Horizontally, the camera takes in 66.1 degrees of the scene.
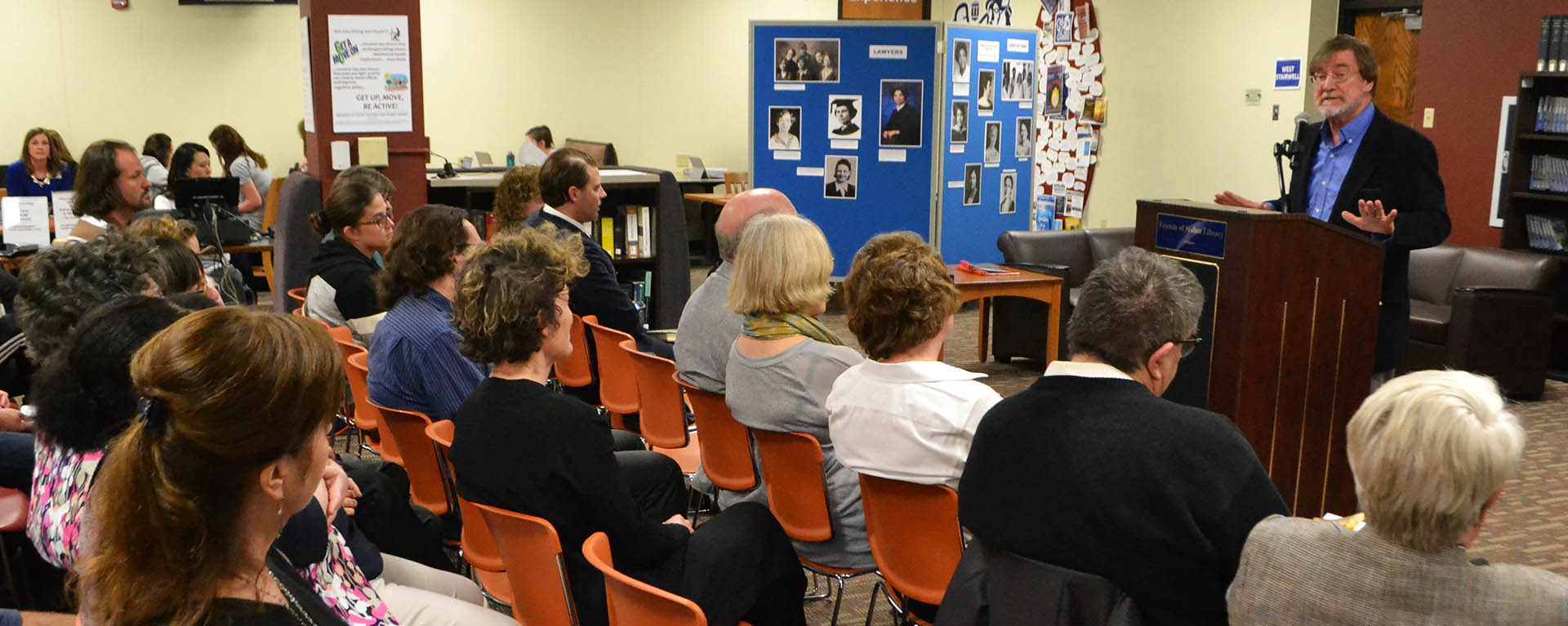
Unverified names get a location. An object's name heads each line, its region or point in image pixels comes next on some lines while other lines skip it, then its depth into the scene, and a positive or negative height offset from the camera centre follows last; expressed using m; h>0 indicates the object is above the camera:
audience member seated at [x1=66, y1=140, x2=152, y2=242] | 5.22 -0.29
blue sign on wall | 10.01 +0.51
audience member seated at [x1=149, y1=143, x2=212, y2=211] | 8.74 -0.31
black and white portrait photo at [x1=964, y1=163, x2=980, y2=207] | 9.29 -0.40
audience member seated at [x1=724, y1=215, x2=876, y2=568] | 3.08 -0.58
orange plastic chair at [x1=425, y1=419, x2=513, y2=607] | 2.87 -1.02
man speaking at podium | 3.71 -0.12
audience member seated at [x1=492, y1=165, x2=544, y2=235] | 5.69 -0.33
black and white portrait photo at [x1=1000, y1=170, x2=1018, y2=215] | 9.65 -0.48
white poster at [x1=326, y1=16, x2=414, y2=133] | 6.19 +0.27
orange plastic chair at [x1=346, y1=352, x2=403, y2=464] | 4.00 -0.93
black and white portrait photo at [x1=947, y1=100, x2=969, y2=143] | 9.11 +0.06
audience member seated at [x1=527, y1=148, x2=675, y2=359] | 4.93 -0.40
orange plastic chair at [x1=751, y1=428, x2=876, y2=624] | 2.97 -0.89
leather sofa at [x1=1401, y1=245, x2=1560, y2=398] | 6.71 -1.06
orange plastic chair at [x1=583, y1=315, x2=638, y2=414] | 4.54 -0.92
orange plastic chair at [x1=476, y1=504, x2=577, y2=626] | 2.33 -0.87
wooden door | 9.82 +0.63
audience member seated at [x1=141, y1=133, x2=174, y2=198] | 9.96 -0.25
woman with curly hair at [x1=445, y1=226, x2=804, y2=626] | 2.44 -0.69
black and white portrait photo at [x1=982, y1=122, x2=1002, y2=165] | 9.43 -0.08
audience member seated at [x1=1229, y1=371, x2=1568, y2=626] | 1.57 -0.51
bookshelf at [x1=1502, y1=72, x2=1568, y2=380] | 7.42 -0.29
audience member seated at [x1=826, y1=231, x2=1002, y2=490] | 2.64 -0.57
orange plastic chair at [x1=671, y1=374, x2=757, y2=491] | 3.47 -0.91
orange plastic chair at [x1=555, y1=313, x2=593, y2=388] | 5.05 -1.01
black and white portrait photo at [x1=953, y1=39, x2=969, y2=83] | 9.02 +0.53
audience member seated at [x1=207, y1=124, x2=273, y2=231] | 9.79 -0.32
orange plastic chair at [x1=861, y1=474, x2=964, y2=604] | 2.61 -0.89
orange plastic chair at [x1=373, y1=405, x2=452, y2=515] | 3.27 -0.92
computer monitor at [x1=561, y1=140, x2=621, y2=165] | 11.60 -0.23
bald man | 3.69 -0.63
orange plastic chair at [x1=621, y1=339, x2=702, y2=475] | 4.02 -0.95
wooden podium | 3.46 -0.58
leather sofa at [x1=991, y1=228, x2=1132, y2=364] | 7.47 -0.81
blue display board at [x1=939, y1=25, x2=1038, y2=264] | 9.11 -0.04
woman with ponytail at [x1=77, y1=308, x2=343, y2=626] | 1.36 -0.40
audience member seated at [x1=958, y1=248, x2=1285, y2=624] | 1.93 -0.57
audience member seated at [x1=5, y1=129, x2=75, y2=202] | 8.99 -0.37
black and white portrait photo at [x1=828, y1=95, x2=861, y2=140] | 8.91 +0.10
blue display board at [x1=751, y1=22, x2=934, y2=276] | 8.83 +0.05
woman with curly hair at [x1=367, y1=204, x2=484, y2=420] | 3.48 -0.58
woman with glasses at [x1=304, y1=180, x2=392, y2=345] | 4.64 -0.53
